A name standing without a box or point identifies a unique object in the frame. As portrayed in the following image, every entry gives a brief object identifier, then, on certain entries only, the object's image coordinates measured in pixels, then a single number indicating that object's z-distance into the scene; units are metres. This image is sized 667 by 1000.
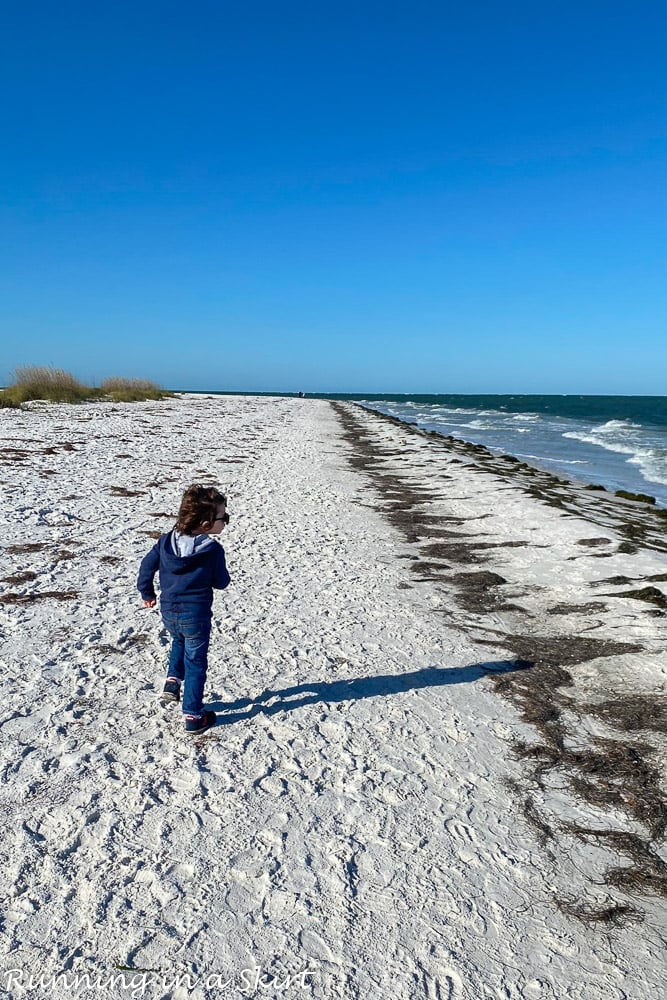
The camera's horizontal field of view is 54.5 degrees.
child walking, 4.22
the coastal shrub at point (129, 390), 42.31
